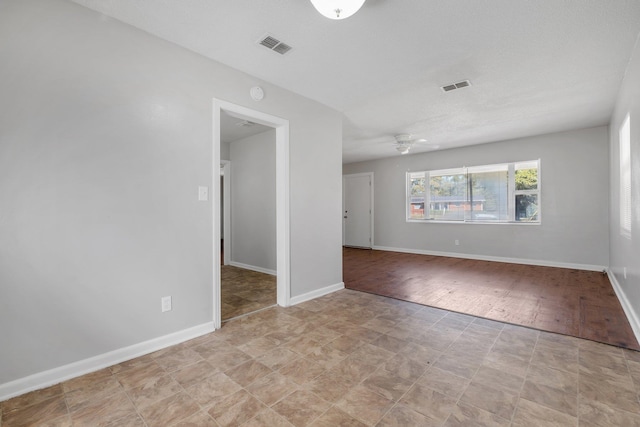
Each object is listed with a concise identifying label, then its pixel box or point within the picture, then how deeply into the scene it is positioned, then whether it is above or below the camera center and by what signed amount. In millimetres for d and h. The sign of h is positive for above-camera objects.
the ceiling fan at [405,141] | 5254 +1397
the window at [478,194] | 5578 +415
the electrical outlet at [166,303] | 2312 -720
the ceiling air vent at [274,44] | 2280 +1407
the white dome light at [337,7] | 1686 +1240
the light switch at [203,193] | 2521 +190
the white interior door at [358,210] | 7969 +99
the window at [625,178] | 2781 +357
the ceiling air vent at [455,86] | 3085 +1415
